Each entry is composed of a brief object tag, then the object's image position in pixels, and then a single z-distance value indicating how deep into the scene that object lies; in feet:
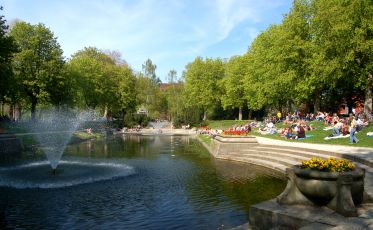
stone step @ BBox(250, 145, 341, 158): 61.00
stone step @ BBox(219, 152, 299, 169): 64.09
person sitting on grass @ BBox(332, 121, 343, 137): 90.17
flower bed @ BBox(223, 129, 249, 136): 91.26
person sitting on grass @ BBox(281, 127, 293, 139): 99.52
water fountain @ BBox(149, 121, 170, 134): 277.66
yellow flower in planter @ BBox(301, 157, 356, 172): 29.50
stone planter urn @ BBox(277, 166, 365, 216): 27.63
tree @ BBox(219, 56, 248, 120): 216.95
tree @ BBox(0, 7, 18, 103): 112.06
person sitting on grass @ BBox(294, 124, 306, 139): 96.32
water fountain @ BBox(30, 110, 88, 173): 97.40
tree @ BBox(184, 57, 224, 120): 246.27
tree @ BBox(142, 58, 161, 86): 344.28
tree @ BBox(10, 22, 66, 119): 161.68
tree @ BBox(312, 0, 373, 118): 112.68
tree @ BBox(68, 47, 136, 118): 216.13
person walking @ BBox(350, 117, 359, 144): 75.56
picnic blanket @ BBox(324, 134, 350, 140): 86.83
